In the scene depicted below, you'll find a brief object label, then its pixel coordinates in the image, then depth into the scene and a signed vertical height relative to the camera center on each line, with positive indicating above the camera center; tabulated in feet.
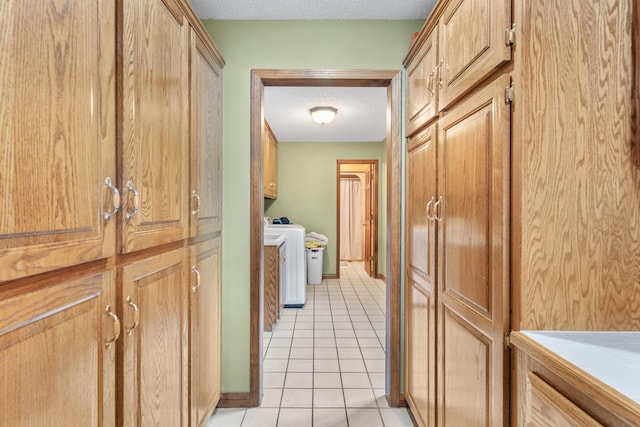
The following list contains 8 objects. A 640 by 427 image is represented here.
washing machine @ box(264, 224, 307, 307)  13.96 -2.22
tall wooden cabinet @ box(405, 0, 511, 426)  3.38 -0.01
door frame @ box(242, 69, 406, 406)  7.00 +0.14
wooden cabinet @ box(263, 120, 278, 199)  15.43 +2.48
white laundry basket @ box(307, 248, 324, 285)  18.20 -2.67
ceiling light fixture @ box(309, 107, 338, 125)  12.79 +3.81
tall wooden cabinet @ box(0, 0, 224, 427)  2.19 +0.02
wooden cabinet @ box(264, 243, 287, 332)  11.19 -2.33
